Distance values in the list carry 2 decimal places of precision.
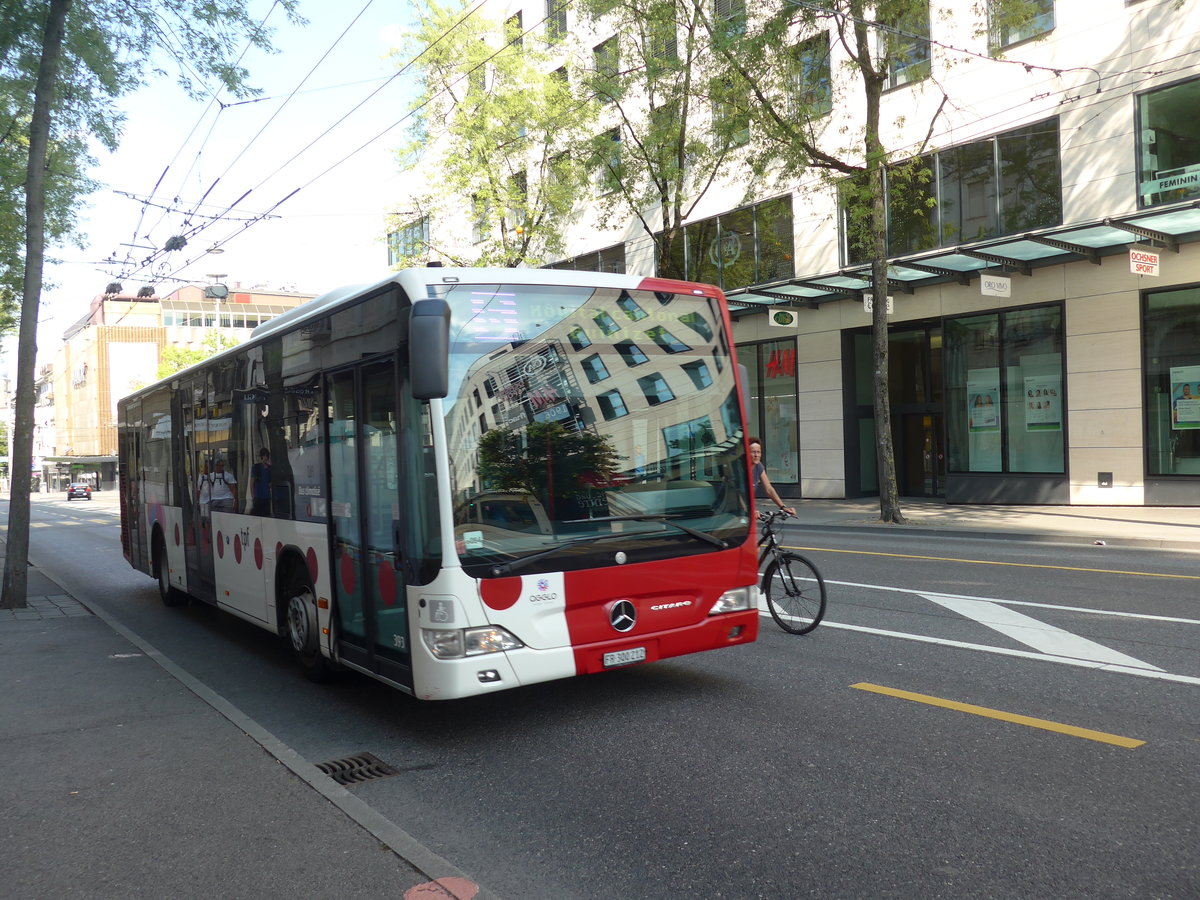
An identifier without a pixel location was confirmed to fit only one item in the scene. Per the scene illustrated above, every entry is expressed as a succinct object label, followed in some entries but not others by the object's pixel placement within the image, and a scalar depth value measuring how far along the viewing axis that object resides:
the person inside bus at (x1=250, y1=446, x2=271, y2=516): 7.75
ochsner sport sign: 17.39
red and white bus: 5.35
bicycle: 8.21
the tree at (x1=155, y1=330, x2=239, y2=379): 67.75
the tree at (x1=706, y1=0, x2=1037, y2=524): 17.89
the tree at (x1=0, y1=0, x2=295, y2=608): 11.30
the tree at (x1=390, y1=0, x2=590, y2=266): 27.83
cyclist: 8.65
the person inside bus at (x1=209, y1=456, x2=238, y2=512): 8.65
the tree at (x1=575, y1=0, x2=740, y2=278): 21.53
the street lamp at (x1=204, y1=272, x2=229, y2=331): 37.81
